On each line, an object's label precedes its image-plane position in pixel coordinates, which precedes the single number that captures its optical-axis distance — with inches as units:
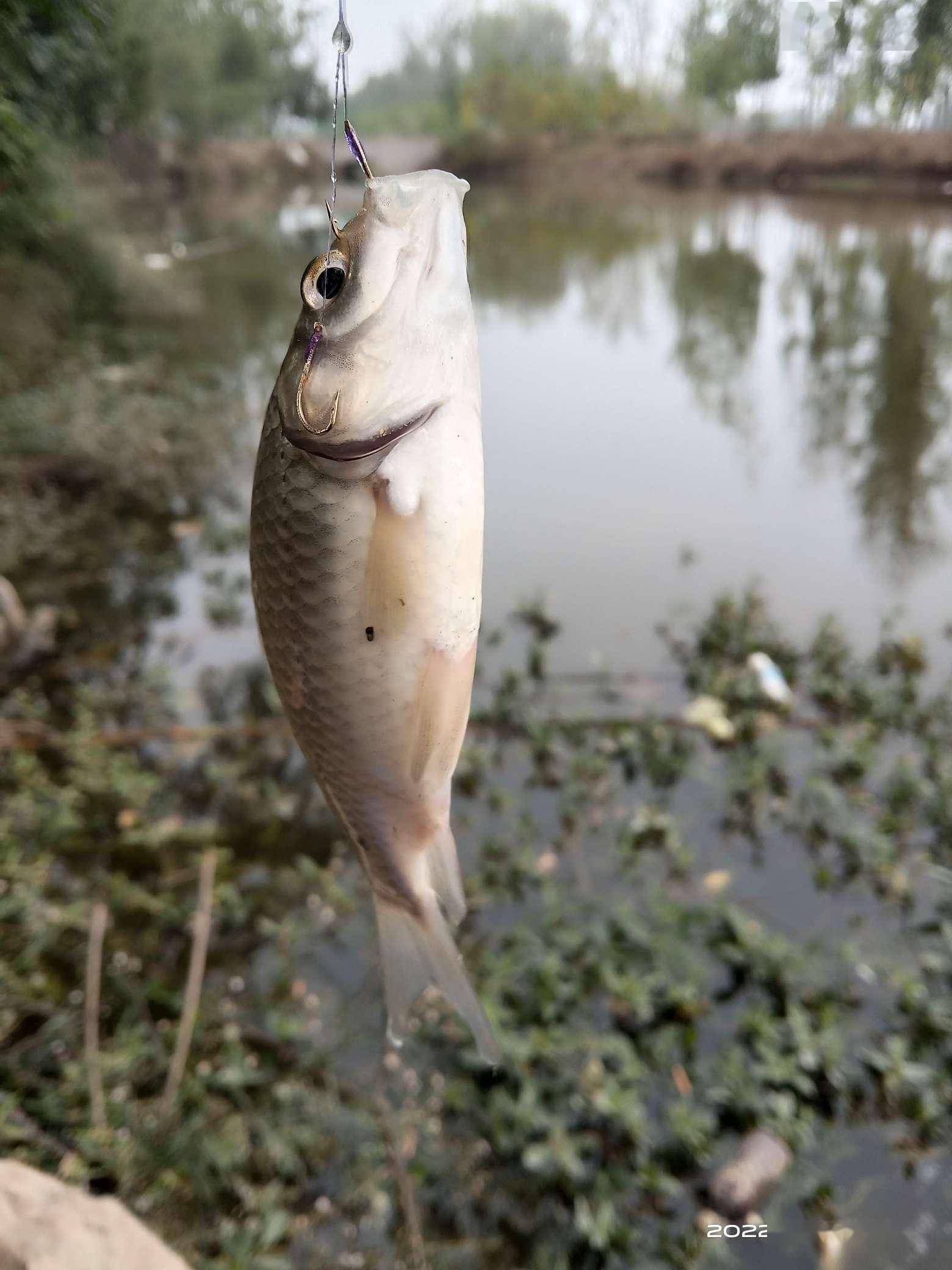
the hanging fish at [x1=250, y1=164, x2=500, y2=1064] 5.0
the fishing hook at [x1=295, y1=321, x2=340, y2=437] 4.9
